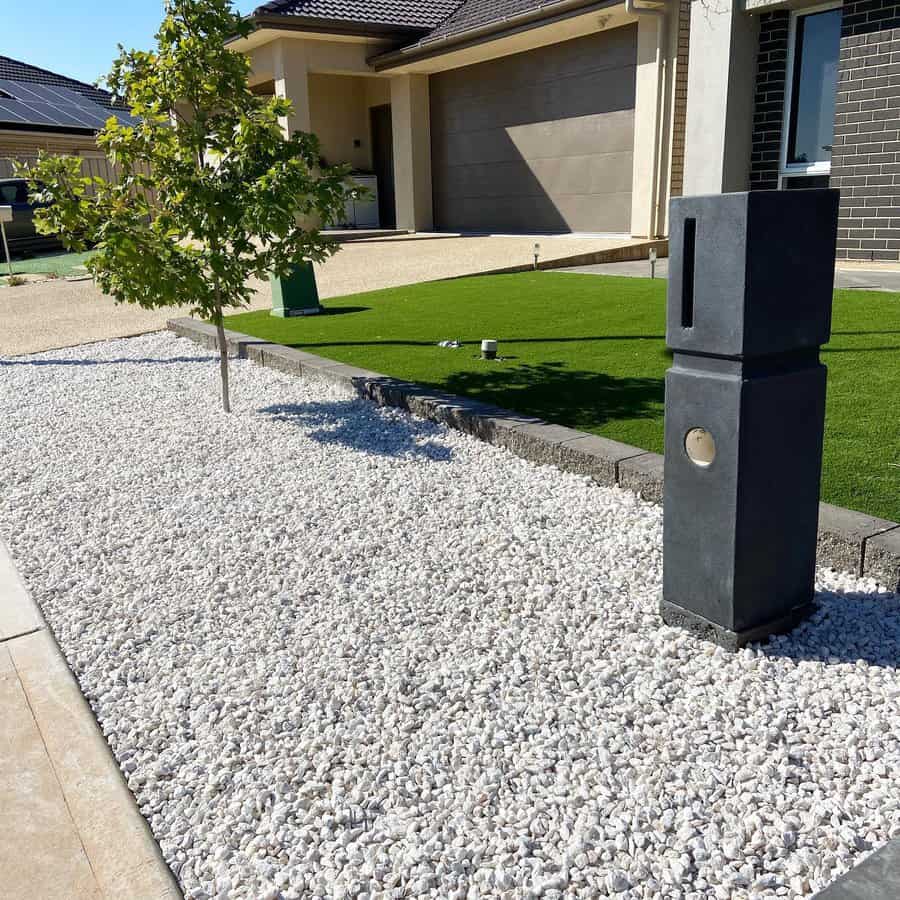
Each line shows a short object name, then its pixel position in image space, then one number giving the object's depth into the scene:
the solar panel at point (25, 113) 24.55
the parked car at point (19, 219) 19.38
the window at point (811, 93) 10.79
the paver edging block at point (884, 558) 3.04
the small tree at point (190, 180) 5.25
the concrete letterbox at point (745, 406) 2.46
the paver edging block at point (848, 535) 3.13
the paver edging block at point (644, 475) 4.04
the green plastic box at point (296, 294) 9.80
